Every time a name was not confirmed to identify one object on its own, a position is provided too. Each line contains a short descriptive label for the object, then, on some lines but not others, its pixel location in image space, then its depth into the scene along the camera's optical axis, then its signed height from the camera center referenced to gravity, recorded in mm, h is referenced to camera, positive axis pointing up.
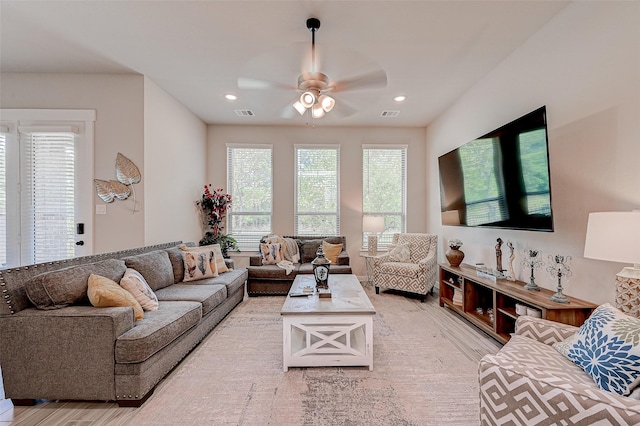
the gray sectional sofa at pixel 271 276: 4293 -943
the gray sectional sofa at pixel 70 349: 1803 -862
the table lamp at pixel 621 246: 1509 -185
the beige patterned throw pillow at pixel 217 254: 3675 -549
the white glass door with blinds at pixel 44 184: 3355 +369
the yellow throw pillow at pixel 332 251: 4648 -614
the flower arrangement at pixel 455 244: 3783 -408
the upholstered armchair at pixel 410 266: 4125 -788
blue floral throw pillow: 1163 -616
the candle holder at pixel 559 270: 2197 -470
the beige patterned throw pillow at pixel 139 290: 2307 -626
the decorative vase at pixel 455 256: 3695 -567
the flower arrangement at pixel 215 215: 4969 -12
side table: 4806 -909
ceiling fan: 2199 +1044
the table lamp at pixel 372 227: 4879 -227
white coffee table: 2256 -966
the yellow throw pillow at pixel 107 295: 1954 -567
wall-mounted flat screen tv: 2320 +358
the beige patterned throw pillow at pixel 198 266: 3436 -638
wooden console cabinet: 2104 -842
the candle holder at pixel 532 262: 2543 -462
